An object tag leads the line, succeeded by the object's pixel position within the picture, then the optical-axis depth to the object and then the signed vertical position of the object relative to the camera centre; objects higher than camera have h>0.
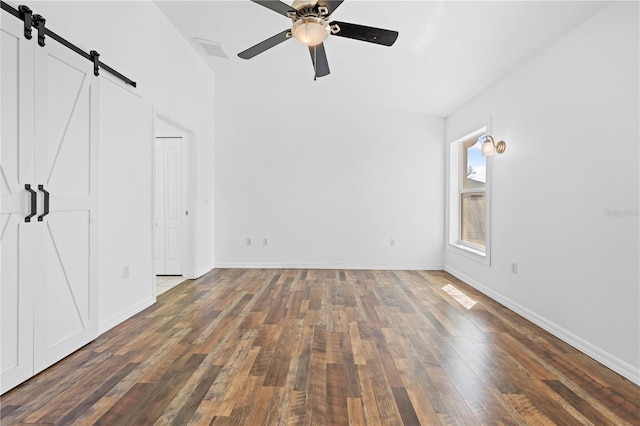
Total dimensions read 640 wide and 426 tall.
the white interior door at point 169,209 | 4.90 +0.07
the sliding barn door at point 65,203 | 2.12 +0.08
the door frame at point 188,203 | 4.75 +0.16
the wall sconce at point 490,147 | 3.60 +0.76
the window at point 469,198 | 4.30 +0.24
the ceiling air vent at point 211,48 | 4.19 +2.23
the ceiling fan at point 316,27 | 2.15 +1.33
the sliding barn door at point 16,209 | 1.86 +0.03
